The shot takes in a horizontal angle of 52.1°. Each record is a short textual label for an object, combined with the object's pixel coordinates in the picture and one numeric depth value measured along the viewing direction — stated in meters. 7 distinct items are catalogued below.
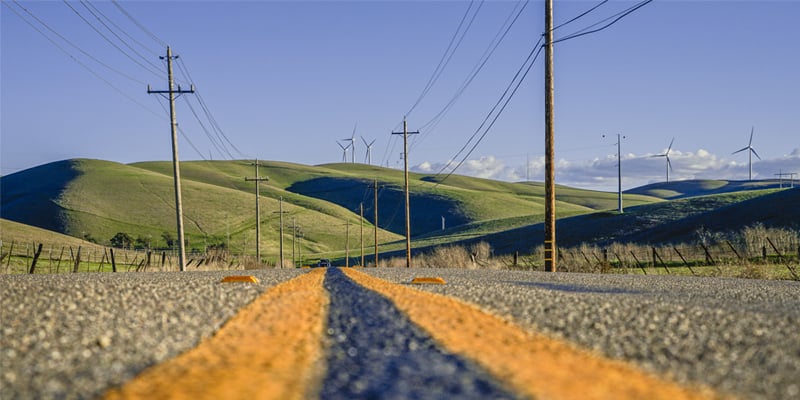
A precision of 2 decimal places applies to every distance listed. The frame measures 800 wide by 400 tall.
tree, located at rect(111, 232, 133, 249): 121.38
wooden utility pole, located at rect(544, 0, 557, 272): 29.55
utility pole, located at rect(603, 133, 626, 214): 92.38
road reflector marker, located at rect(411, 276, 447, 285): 18.72
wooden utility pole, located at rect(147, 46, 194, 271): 39.90
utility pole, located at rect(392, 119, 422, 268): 60.83
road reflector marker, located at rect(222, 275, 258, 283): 18.89
